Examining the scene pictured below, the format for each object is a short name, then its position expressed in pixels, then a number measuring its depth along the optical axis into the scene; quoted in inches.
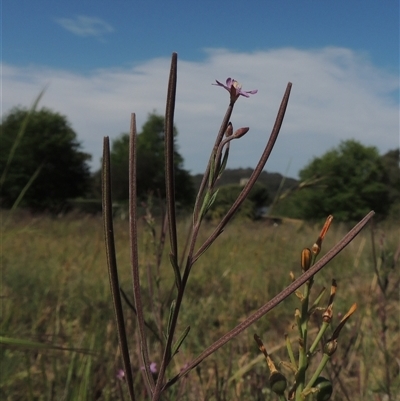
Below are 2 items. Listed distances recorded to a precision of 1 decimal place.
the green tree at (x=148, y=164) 750.7
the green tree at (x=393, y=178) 977.5
